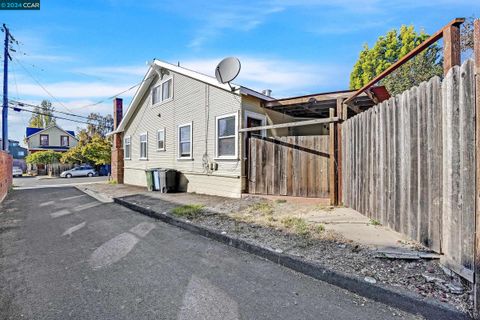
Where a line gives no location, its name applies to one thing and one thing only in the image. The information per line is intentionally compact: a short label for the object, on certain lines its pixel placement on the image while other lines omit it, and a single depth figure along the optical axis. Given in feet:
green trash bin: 40.09
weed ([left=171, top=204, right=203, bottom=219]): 20.71
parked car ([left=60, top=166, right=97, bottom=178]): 97.30
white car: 107.52
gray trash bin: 36.73
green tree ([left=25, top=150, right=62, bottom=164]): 108.06
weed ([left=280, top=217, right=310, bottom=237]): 14.93
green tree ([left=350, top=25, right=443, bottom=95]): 82.64
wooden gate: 22.98
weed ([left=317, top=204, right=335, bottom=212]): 19.77
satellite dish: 25.80
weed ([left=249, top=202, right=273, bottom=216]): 20.80
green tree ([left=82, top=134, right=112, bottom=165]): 107.45
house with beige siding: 28.73
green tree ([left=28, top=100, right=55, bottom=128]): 176.14
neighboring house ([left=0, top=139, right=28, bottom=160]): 173.35
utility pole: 58.23
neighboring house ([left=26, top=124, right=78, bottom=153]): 129.90
